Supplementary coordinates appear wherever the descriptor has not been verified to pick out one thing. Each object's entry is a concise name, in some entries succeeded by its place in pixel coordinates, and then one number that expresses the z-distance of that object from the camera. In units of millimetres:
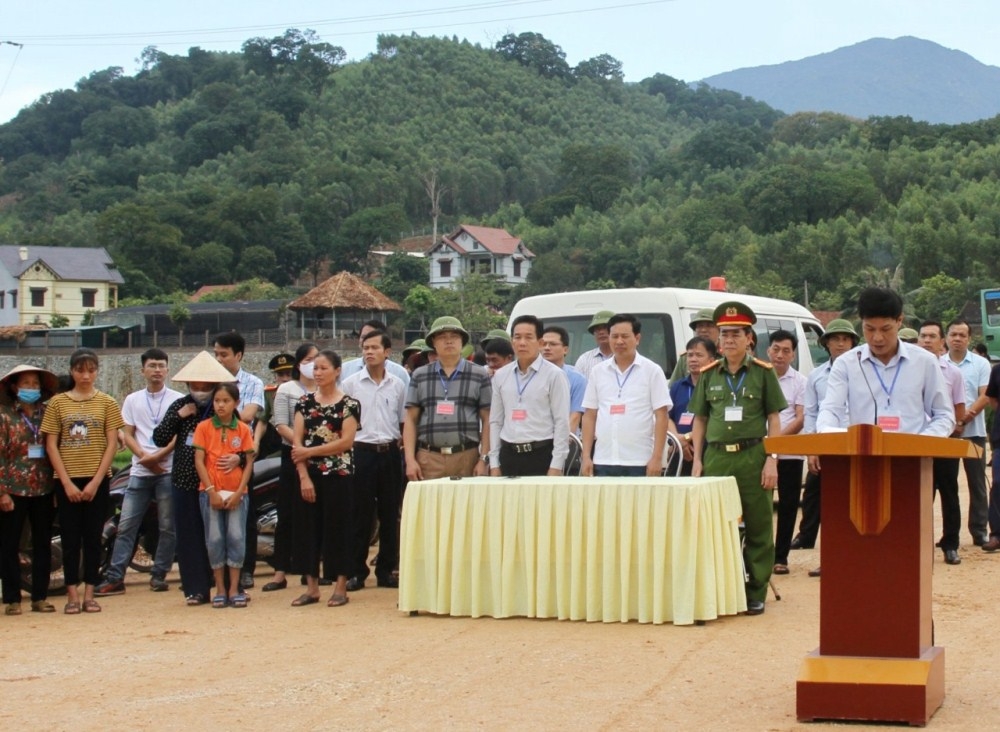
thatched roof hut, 71000
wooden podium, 5305
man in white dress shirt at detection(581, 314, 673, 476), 8758
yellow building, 87625
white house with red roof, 106125
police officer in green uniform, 8055
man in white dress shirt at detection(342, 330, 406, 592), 9375
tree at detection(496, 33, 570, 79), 194500
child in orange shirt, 9125
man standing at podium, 6887
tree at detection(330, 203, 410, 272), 118188
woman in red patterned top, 9031
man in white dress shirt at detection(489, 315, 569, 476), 9008
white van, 11641
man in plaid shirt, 9289
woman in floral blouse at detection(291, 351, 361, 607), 8906
